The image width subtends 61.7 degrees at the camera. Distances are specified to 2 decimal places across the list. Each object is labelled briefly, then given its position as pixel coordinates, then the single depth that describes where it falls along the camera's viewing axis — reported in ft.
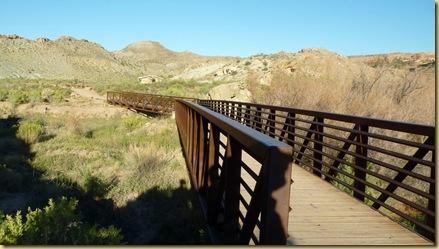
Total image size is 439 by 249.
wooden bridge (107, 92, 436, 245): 6.66
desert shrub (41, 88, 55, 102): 117.08
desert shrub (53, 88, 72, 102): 120.88
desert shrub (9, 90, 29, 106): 104.03
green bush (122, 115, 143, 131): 70.18
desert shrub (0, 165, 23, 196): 30.37
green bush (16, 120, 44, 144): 48.27
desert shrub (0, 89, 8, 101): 111.65
